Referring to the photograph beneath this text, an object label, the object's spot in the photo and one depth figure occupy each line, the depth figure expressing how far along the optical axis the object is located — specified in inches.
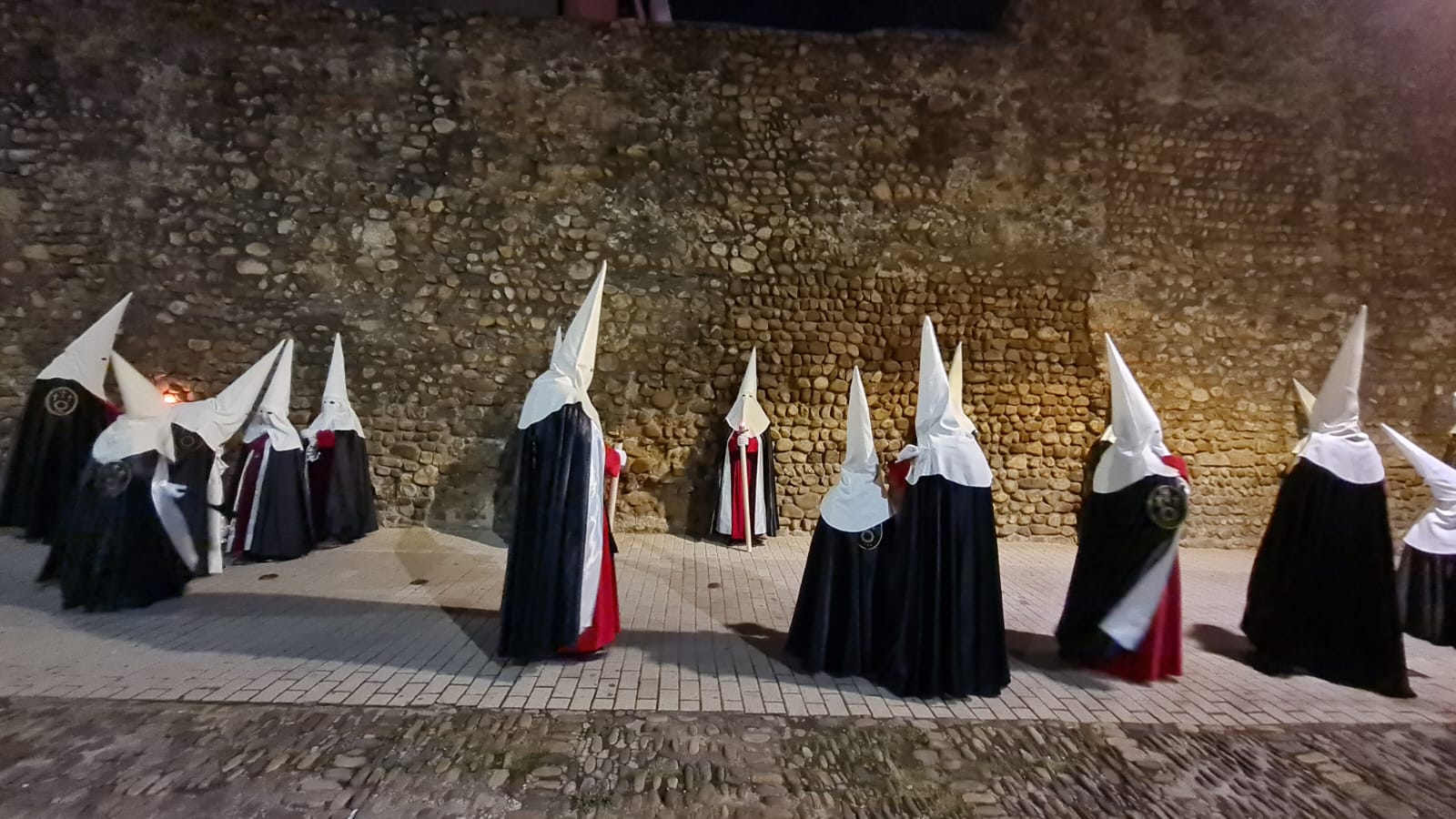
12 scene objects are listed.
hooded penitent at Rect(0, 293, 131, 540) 281.6
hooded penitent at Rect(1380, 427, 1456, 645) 209.6
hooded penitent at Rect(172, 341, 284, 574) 231.6
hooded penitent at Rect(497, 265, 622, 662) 166.1
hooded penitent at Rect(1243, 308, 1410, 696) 171.5
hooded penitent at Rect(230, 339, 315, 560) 270.2
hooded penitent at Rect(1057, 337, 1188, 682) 167.6
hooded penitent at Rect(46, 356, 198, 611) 199.2
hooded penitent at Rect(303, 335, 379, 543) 298.2
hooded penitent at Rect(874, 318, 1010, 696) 157.3
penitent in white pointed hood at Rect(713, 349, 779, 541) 325.4
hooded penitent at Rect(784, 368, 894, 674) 167.5
